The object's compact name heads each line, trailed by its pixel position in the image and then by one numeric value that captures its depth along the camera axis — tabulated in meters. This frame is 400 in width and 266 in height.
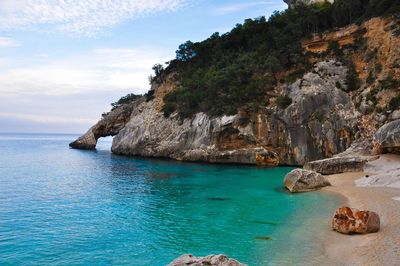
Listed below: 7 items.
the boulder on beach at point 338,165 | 37.72
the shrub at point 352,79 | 54.28
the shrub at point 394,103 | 43.90
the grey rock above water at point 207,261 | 9.98
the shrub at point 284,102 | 53.78
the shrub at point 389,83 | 47.56
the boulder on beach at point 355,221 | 17.55
